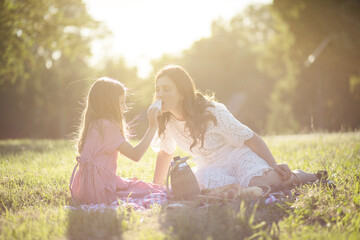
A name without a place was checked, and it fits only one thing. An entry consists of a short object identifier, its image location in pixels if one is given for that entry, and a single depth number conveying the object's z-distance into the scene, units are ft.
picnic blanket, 11.09
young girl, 12.48
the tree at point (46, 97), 75.20
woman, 13.34
